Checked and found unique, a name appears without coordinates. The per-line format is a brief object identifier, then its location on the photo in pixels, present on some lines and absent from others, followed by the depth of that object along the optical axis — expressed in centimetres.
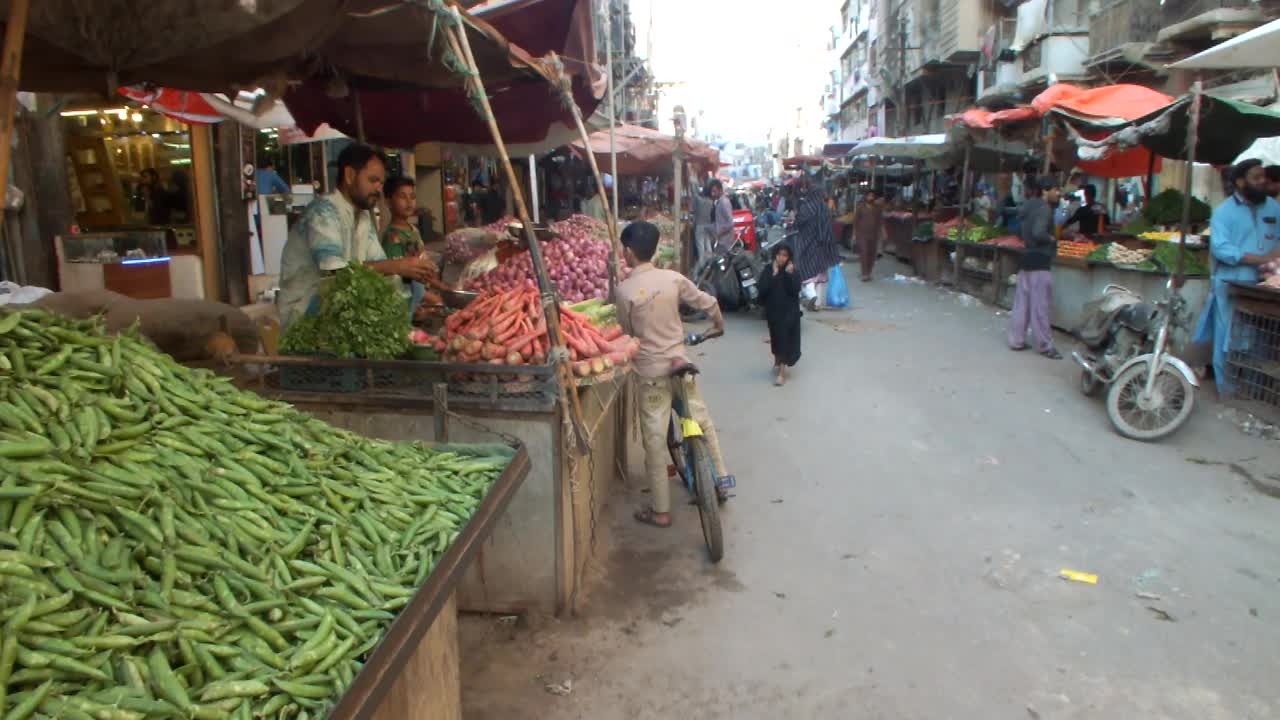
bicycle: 473
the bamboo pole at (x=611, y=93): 620
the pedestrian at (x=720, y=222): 1500
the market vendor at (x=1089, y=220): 1329
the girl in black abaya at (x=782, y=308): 886
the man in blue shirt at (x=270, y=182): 1187
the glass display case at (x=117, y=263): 870
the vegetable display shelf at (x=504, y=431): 384
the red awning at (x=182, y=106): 788
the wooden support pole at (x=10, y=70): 230
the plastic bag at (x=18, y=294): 511
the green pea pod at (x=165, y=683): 164
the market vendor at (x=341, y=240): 442
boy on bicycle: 489
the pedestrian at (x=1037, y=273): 974
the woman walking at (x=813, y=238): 1220
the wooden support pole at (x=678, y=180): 1377
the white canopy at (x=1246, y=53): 755
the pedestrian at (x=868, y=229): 1786
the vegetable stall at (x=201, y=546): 168
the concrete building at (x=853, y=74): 5175
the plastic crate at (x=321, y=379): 393
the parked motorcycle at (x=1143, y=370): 684
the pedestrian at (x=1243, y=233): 758
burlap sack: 448
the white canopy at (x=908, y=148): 1798
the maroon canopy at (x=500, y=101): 491
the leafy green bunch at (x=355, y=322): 383
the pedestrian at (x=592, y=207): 1589
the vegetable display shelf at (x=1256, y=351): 720
